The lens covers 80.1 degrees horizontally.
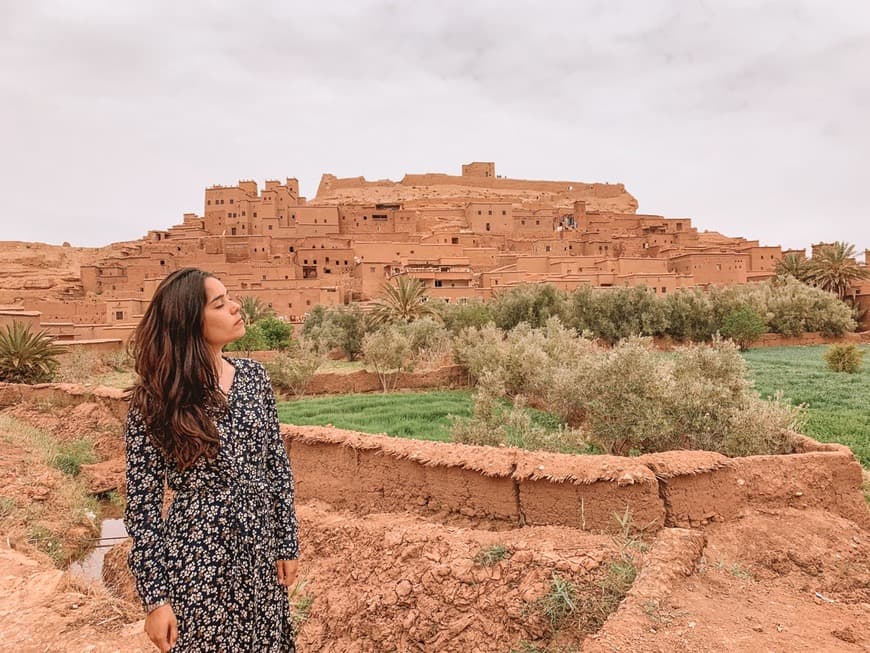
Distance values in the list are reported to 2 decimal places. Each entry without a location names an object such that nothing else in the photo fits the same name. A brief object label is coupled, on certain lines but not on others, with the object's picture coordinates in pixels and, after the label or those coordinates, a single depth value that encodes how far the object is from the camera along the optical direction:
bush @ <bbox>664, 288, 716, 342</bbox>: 23.86
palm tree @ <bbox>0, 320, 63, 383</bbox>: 12.65
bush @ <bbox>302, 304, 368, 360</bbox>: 21.47
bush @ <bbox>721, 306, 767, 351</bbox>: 22.59
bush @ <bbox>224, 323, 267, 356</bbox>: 19.11
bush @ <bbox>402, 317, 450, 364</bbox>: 16.86
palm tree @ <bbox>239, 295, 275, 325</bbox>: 26.07
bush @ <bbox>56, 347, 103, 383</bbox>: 15.02
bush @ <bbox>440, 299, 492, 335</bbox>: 21.20
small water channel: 5.65
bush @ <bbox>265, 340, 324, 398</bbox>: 13.50
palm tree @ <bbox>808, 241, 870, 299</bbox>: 29.34
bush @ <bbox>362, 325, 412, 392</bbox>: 14.07
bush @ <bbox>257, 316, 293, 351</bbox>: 21.92
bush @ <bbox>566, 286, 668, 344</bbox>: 22.97
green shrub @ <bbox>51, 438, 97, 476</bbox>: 7.99
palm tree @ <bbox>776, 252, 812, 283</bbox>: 30.75
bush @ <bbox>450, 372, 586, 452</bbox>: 6.05
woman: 1.87
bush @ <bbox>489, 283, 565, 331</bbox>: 22.31
